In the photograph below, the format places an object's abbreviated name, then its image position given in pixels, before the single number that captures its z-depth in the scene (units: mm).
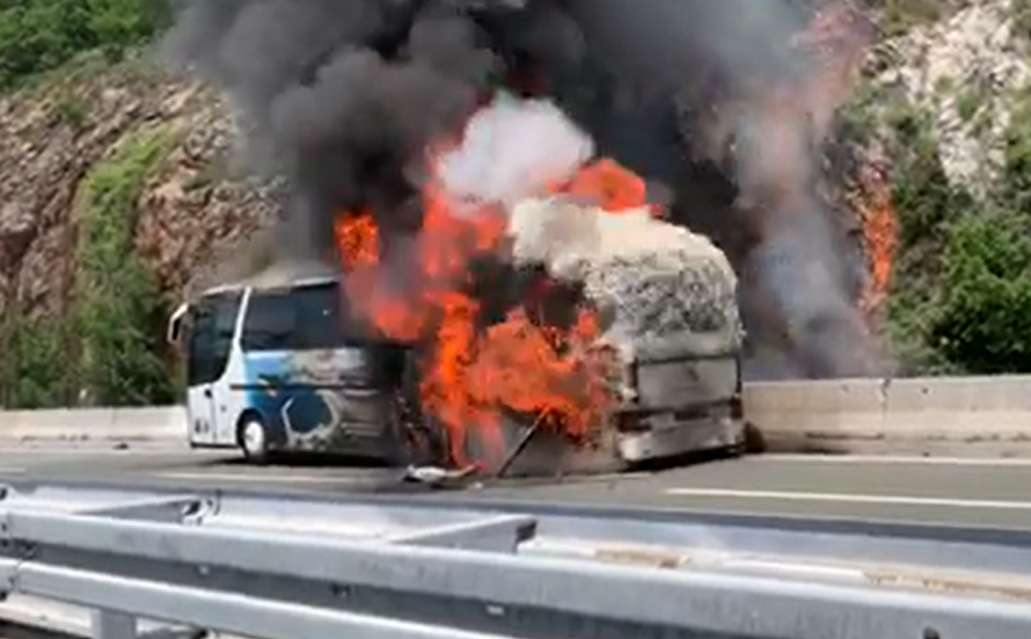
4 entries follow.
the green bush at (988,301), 22828
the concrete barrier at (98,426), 29484
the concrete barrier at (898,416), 15891
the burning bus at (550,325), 15680
